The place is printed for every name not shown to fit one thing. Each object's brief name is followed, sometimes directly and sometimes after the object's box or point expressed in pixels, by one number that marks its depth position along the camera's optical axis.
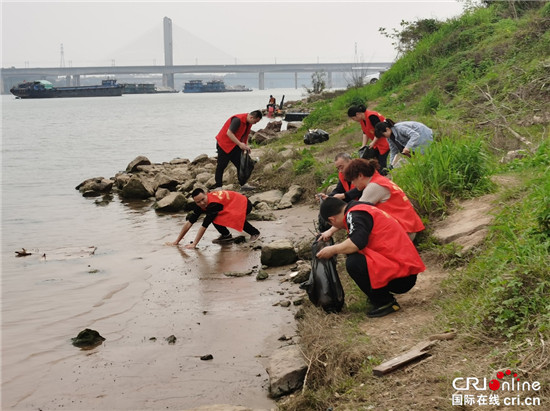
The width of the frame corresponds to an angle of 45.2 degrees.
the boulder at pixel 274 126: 22.00
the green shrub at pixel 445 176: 7.36
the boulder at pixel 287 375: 4.71
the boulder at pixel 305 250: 8.16
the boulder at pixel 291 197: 11.38
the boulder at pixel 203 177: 14.96
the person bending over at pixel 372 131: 9.11
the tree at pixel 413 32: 22.50
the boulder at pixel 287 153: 14.10
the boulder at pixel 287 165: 13.11
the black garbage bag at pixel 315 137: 15.99
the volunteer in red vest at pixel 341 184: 7.28
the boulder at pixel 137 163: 18.31
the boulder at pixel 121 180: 16.16
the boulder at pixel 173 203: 12.88
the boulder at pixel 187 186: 14.31
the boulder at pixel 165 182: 15.02
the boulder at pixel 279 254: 8.08
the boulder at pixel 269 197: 11.83
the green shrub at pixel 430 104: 13.93
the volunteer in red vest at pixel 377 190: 6.01
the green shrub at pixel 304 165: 12.46
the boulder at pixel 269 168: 13.69
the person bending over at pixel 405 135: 8.23
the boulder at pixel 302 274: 7.29
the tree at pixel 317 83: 47.06
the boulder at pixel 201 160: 18.45
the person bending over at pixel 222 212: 9.48
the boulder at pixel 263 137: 19.67
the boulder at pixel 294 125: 21.12
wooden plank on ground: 4.36
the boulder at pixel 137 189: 14.87
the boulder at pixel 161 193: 14.34
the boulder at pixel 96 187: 16.45
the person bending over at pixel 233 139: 11.48
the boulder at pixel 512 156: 8.34
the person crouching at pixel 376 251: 5.24
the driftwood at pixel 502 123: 8.91
